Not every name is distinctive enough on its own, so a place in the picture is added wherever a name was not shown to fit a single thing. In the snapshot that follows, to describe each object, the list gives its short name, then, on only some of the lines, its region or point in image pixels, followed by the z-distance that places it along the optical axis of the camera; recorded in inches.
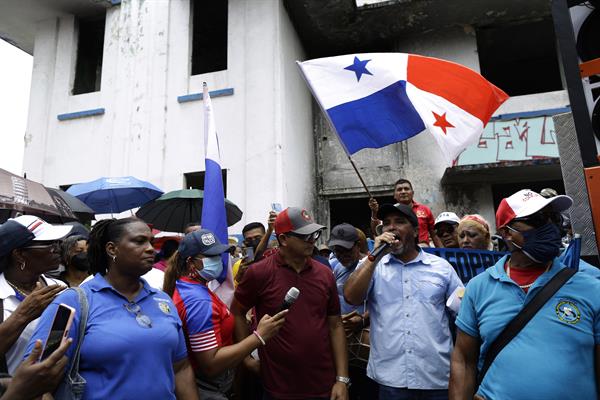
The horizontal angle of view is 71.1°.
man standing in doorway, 209.9
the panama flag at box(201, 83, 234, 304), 133.9
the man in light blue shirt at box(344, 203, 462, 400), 101.6
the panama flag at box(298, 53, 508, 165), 176.2
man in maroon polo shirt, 103.8
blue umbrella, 271.0
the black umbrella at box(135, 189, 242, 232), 234.7
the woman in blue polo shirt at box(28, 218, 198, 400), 72.2
